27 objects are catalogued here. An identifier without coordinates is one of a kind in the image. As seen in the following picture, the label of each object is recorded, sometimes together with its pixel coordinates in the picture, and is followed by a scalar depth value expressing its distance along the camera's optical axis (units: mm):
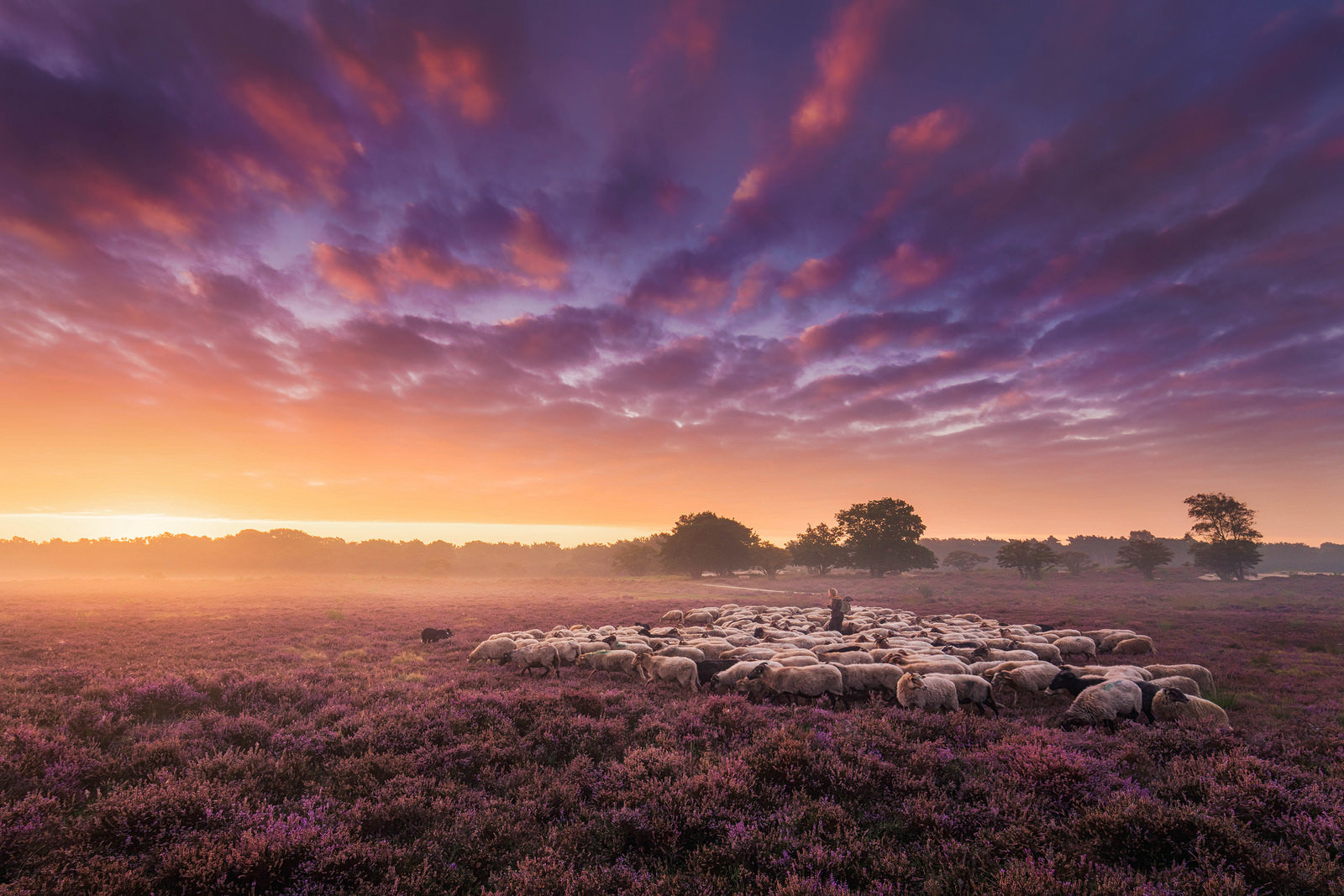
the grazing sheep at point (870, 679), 10633
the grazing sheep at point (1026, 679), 10484
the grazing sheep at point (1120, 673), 10257
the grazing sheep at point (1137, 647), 15406
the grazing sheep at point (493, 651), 15008
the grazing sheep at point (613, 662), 13562
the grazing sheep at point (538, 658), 13656
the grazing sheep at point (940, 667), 11086
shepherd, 19812
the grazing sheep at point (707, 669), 12508
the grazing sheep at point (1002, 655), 12883
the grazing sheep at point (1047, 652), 13852
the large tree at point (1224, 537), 56688
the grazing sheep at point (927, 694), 9633
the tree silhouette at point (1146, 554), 54522
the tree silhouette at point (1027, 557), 55281
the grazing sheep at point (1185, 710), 8453
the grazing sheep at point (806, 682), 10562
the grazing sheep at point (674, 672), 12070
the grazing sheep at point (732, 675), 11633
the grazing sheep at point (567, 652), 14305
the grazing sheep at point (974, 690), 9898
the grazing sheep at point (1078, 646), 15438
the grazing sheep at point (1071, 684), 10391
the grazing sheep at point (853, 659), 12164
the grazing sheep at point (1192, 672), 10992
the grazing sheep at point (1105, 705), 8688
